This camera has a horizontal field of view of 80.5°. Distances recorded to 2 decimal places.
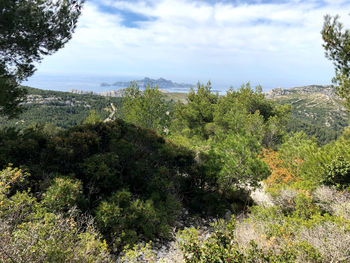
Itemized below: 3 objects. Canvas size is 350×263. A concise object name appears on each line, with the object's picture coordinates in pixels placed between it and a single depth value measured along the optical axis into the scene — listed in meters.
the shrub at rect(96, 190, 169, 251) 4.71
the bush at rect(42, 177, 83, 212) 4.28
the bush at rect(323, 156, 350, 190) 6.89
